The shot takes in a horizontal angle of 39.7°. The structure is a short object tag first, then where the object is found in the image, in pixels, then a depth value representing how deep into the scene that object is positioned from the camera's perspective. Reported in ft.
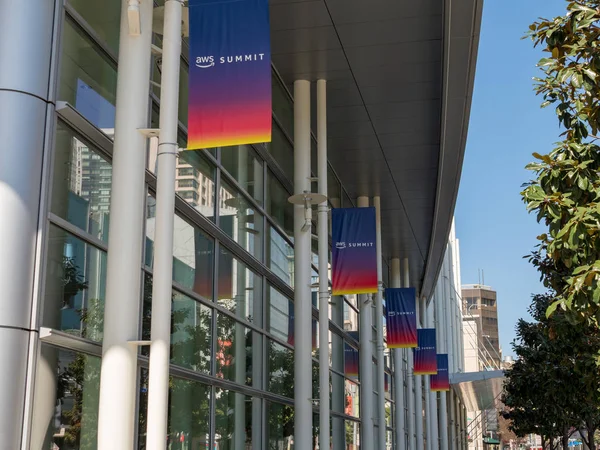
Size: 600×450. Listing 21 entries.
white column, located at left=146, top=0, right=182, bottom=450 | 23.08
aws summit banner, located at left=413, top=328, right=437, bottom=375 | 114.52
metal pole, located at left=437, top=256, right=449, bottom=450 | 171.57
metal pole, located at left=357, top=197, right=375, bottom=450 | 78.59
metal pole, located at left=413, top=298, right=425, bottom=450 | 124.98
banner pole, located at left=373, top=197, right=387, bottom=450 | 84.28
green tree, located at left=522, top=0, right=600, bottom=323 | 25.16
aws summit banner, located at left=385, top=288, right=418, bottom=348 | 91.30
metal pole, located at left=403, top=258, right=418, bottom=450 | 111.55
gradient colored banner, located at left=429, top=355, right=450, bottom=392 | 138.72
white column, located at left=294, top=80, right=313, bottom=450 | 51.42
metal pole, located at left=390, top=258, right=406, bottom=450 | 103.14
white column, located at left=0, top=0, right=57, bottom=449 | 23.52
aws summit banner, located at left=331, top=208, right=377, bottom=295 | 60.13
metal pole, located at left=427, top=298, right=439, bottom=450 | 141.90
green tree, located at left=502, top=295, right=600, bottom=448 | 44.60
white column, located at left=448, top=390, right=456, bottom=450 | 214.85
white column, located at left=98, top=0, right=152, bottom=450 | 23.62
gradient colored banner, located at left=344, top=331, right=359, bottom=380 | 80.18
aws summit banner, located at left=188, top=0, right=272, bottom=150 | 26.03
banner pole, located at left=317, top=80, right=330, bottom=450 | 51.24
